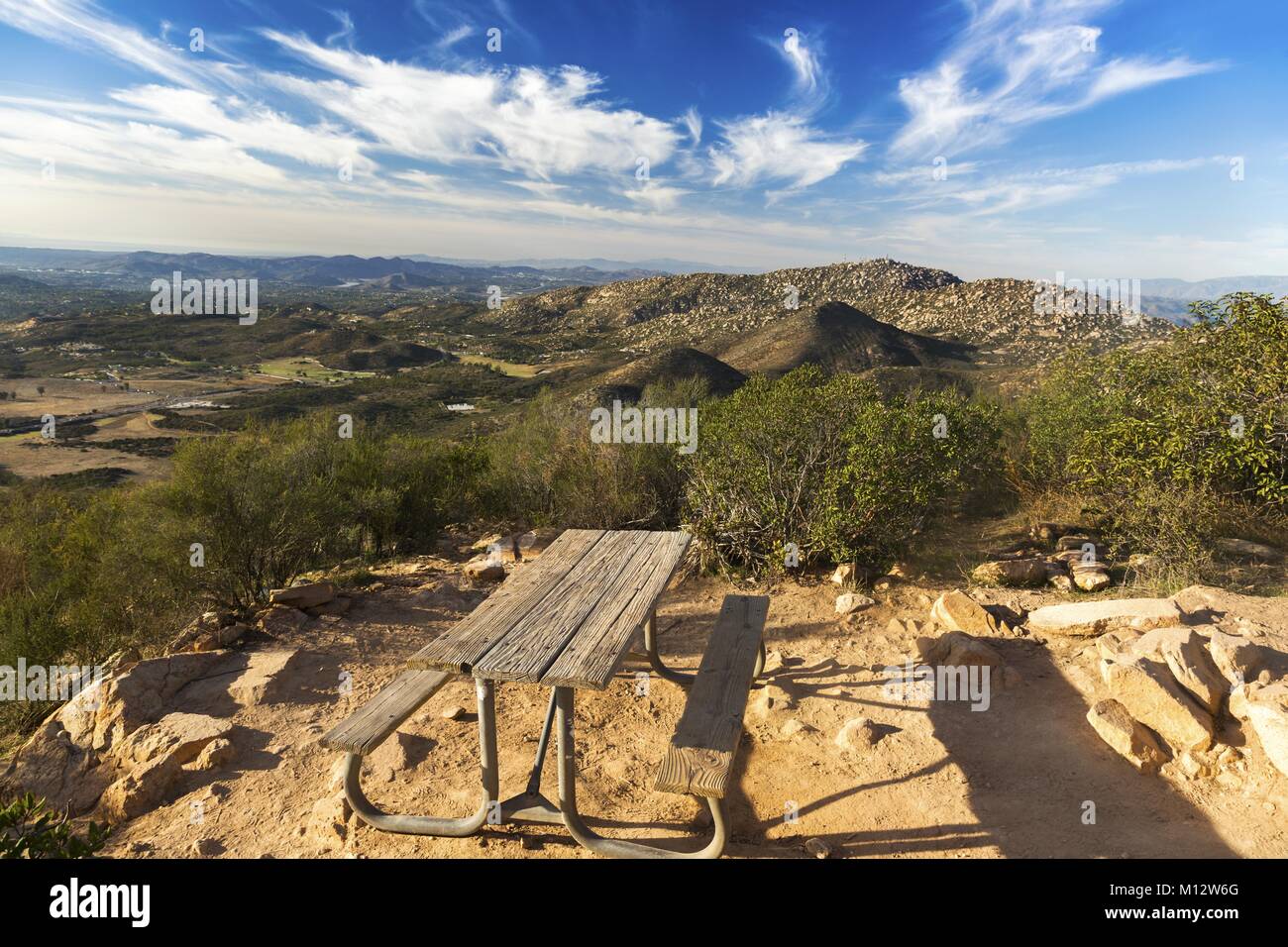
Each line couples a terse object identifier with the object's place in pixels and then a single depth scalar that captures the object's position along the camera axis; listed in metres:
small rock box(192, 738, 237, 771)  3.97
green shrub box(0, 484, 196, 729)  5.66
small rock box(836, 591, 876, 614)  5.94
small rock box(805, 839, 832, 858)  3.16
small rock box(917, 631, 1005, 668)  4.70
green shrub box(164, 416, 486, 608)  6.46
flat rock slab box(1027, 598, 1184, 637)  4.71
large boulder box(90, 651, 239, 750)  4.27
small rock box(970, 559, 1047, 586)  6.26
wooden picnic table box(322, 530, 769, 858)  2.95
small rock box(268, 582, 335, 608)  6.11
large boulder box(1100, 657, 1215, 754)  3.58
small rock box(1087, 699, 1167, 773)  3.60
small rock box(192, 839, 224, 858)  3.28
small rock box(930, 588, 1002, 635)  5.27
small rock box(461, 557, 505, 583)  7.00
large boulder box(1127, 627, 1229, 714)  3.71
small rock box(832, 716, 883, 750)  4.01
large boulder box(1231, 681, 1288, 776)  3.30
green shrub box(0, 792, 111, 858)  2.27
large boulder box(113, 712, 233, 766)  4.00
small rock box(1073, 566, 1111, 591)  5.99
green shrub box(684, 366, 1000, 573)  6.69
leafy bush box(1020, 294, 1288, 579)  6.18
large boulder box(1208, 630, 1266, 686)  3.74
